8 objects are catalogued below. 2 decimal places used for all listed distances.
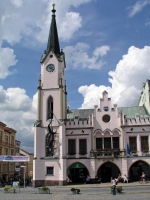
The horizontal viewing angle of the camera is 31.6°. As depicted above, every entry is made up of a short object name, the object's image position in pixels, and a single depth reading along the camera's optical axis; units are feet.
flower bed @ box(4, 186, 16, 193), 96.03
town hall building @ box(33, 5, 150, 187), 128.47
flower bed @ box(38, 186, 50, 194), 91.57
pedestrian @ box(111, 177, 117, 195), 82.28
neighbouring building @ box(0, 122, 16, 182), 191.81
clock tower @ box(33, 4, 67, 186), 128.06
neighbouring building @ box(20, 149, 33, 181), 295.81
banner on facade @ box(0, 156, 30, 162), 126.52
